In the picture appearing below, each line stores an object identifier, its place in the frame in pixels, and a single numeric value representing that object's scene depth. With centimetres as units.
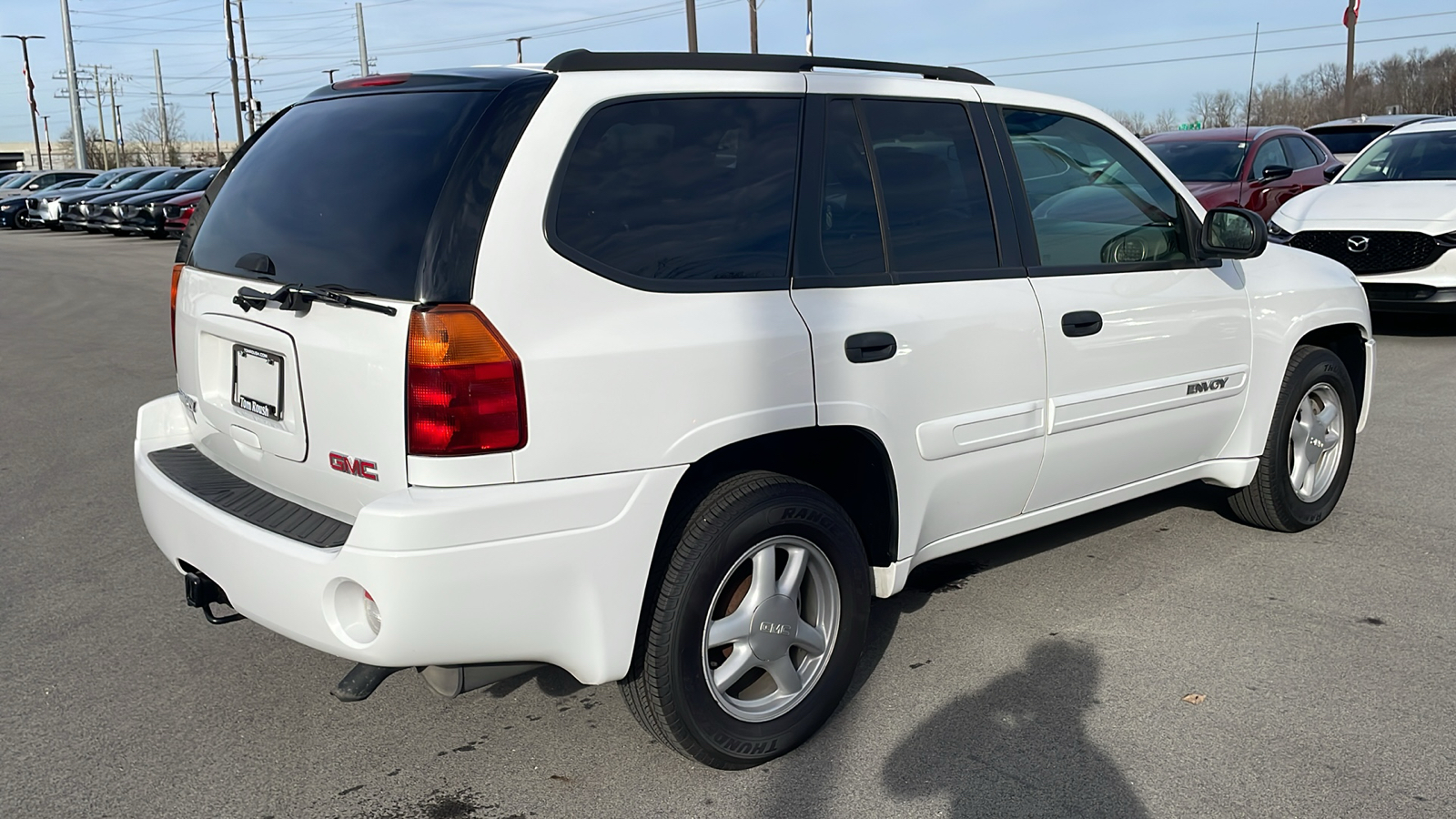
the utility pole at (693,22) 3353
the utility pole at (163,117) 8775
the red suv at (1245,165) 1205
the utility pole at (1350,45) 2956
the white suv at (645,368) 272
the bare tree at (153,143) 10423
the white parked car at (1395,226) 955
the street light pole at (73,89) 4888
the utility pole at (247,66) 5285
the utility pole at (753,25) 3694
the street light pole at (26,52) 6502
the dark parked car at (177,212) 2444
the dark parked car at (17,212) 3478
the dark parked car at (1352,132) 1656
